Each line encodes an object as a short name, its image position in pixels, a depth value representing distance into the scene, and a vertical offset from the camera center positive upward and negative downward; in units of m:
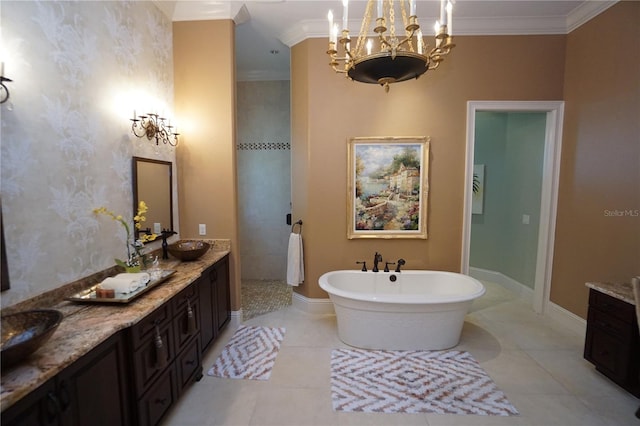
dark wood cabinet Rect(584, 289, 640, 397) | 2.13 -1.13
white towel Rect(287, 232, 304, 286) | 3.58 -0.85
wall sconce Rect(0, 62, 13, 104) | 1.43 +0.51
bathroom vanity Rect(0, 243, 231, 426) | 1.12 -0.84
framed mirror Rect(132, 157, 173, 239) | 2.50 +0.01
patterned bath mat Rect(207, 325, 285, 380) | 2.50 -1.54
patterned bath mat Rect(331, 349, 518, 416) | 2.12 -1.54
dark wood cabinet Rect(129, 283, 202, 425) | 1.67 -1.07
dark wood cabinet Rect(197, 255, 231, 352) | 2.55 -1.04
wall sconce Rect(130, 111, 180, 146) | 2.53 +0.60
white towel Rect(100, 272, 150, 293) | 1.81 -0.58
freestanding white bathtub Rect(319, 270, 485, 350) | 2.69 -1.19
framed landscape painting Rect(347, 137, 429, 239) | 3.44 +0.08
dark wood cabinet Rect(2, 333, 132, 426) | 1.09 -0.88
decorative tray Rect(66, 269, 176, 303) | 1.77 -0.65
